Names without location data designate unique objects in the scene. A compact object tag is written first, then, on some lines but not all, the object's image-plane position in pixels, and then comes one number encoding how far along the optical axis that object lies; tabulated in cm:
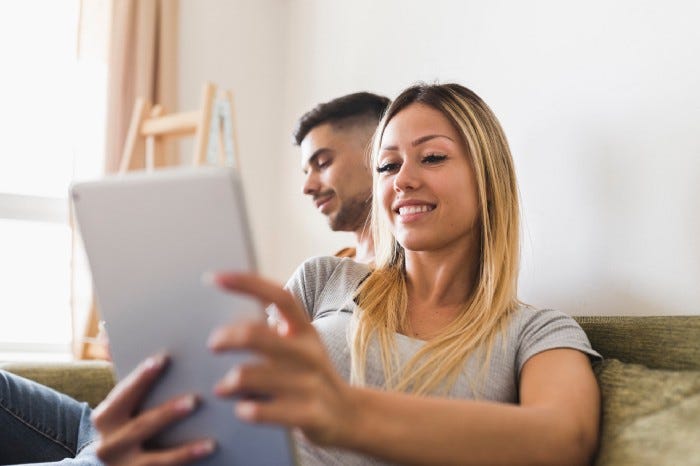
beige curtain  261
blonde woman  60
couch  82
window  253
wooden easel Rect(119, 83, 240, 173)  238
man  192
